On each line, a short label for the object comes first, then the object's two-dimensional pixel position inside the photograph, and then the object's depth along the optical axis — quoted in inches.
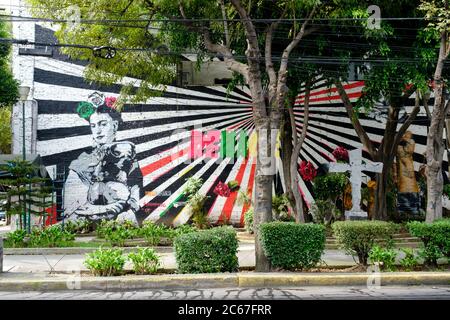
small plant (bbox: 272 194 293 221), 706.8
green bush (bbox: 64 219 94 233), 723.4
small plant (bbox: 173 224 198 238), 608.7
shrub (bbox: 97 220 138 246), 596.3
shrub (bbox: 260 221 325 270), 419.2
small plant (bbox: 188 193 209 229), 748.0
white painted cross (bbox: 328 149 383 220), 626.2
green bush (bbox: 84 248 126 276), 411.5
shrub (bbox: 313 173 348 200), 700.0
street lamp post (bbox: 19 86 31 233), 684.7
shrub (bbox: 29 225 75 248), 591.4
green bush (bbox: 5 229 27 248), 585.6
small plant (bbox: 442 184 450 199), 728.6
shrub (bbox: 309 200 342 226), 698.8
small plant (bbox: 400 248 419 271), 438.3
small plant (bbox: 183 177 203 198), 761.6
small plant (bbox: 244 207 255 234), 717.3
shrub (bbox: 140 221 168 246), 597.9
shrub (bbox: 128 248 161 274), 419.2
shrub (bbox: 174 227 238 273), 410.3
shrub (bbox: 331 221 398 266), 425.1
